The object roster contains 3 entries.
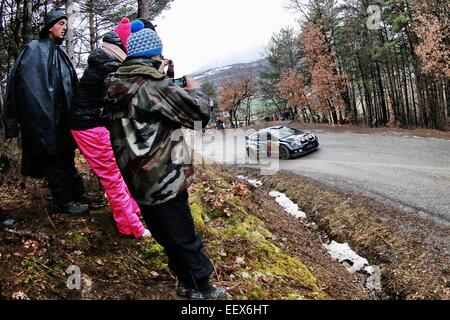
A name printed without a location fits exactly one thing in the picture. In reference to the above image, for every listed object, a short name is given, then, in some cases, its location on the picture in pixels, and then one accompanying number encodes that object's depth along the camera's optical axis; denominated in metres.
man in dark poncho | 4.34
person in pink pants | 4.25
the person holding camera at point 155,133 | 3.04
